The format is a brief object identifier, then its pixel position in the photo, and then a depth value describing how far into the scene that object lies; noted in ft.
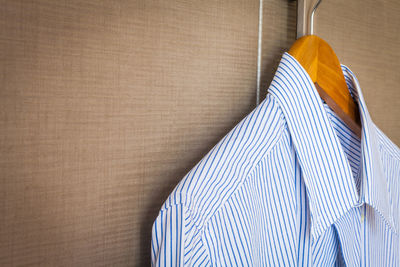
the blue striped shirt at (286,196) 1.46
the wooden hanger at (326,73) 1.77
